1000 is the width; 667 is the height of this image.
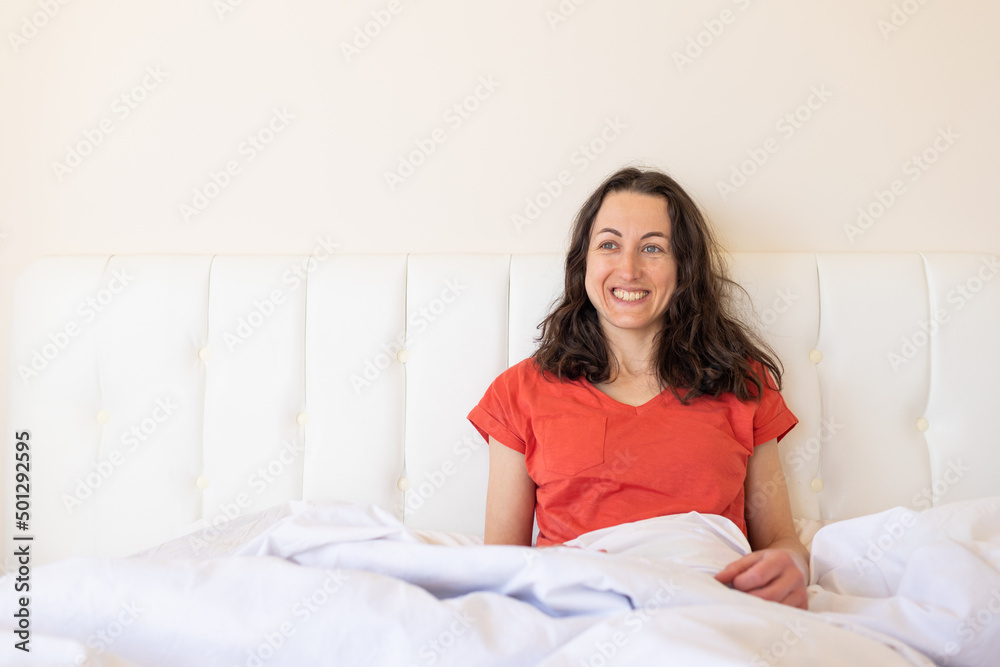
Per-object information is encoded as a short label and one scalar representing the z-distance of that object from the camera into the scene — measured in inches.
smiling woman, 43.2
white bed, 48.3
